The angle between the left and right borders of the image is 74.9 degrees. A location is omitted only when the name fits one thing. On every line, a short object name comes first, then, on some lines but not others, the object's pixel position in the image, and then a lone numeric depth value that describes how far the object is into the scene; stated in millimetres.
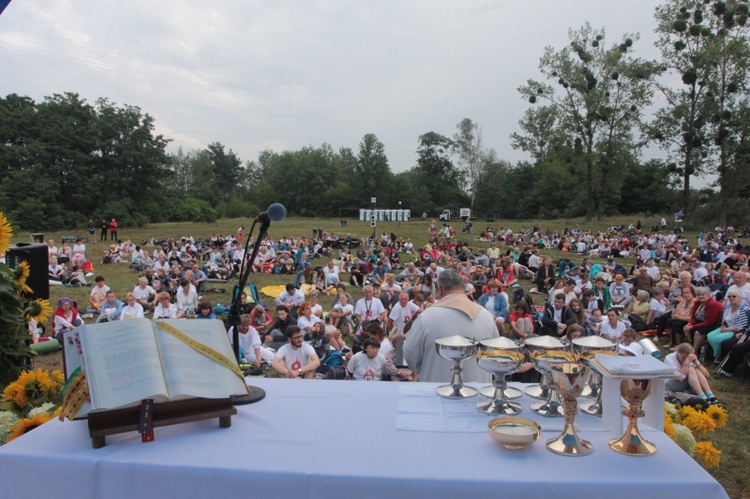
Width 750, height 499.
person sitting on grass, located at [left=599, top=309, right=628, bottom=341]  7656
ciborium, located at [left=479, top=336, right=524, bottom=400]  2145
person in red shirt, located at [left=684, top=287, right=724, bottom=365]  7980
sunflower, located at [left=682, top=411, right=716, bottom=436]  2576
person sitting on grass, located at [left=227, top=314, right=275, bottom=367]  7141
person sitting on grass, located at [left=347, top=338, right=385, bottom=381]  6078
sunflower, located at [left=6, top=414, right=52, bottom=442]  2096
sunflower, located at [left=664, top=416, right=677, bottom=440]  2104
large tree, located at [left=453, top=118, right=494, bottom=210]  71188
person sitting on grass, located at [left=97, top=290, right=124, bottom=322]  9359
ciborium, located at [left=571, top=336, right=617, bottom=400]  2100
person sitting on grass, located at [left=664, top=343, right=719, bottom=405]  5719
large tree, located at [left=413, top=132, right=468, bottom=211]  68750
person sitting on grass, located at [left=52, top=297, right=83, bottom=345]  8656
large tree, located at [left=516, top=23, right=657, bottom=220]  41438
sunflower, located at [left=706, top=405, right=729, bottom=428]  3004
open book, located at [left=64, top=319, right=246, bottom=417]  1703
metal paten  1667
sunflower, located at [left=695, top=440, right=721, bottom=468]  2543
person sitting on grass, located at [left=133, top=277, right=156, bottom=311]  11109
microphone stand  2191
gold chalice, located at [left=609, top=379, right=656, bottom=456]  1672
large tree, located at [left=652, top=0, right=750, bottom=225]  36469
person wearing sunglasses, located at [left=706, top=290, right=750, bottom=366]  7410
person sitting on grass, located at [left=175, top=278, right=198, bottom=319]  10642
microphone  2273
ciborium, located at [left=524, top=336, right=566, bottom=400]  2127
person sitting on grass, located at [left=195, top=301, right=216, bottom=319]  8359
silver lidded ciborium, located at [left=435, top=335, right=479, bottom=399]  2176
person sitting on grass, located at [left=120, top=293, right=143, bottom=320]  9251
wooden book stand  1691
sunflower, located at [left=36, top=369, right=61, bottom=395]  2584
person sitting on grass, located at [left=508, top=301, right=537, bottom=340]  7697
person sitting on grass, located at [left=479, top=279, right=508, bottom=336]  9508
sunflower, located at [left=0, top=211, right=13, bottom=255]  2975
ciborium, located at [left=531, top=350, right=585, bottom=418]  1965
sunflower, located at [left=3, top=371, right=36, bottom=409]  2518
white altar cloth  1508
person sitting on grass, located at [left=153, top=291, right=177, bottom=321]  9188
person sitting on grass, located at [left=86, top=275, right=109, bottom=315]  10703
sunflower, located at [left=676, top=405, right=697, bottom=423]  2670
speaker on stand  4926
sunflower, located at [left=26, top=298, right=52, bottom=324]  3820
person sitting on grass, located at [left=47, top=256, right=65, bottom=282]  14672
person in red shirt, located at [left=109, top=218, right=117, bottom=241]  28031
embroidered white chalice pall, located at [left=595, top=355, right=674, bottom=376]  1685
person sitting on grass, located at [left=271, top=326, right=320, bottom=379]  6332
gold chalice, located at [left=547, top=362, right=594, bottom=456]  1676
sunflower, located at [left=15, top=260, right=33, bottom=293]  3326
